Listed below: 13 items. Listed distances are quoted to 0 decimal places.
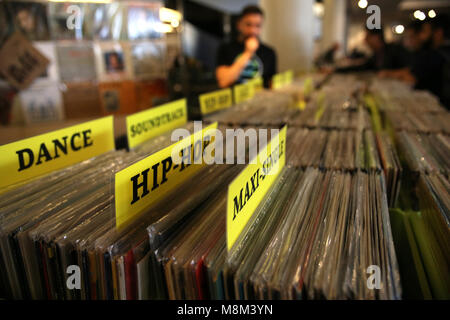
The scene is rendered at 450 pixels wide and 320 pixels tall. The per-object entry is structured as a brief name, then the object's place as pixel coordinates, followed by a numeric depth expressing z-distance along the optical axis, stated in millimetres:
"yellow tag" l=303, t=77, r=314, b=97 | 2379
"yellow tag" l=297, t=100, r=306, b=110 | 1879
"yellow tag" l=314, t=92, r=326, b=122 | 1604
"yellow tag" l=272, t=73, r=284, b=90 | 2664
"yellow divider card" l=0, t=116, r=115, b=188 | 809
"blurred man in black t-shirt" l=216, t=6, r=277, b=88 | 3113
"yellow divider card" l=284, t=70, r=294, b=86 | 3002
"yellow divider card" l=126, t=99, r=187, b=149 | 1145
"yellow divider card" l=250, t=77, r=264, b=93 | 2615
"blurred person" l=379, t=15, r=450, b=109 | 3140
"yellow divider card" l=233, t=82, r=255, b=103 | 2000
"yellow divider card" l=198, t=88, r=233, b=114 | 1666
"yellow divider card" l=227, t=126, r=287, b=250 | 580
